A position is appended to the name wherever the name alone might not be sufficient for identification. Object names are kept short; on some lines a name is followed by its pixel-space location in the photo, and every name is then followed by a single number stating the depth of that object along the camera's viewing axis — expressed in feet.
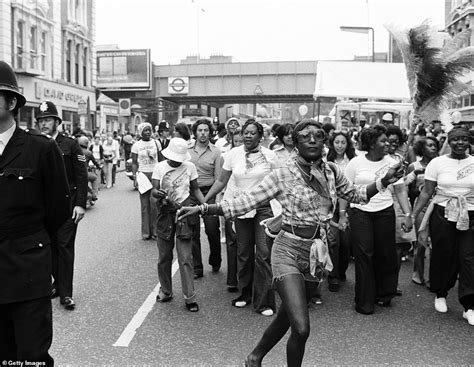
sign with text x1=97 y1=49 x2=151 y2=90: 193.98
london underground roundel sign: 141.32
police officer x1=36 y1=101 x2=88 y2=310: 18.40
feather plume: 14.82
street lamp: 61.20
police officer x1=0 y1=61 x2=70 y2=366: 9.90
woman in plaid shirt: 12.66
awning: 50.78
